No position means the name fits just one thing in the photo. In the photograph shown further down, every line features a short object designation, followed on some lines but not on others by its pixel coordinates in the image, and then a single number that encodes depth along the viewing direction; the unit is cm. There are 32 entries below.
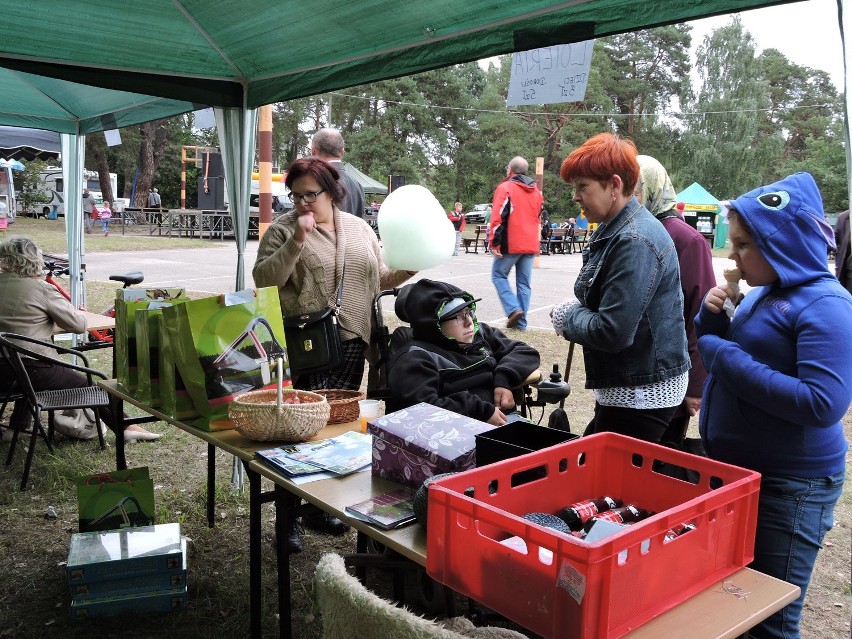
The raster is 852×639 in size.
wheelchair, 276
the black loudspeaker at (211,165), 2369
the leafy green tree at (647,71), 4162
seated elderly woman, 416
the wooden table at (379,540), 124
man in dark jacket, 413
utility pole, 451
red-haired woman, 206
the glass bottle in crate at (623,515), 148
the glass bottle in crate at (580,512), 149
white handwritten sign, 246
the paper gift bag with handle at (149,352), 260
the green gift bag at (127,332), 284
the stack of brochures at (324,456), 199
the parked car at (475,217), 3114
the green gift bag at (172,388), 243
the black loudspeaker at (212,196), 2391
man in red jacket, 780
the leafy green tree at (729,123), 4009
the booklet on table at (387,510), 163
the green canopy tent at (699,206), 2642
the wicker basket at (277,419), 216
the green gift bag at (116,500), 287
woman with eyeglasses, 299
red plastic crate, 112
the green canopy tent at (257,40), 238
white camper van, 2738
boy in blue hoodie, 157
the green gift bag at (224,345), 226
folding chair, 379
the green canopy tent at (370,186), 2861
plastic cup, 246
